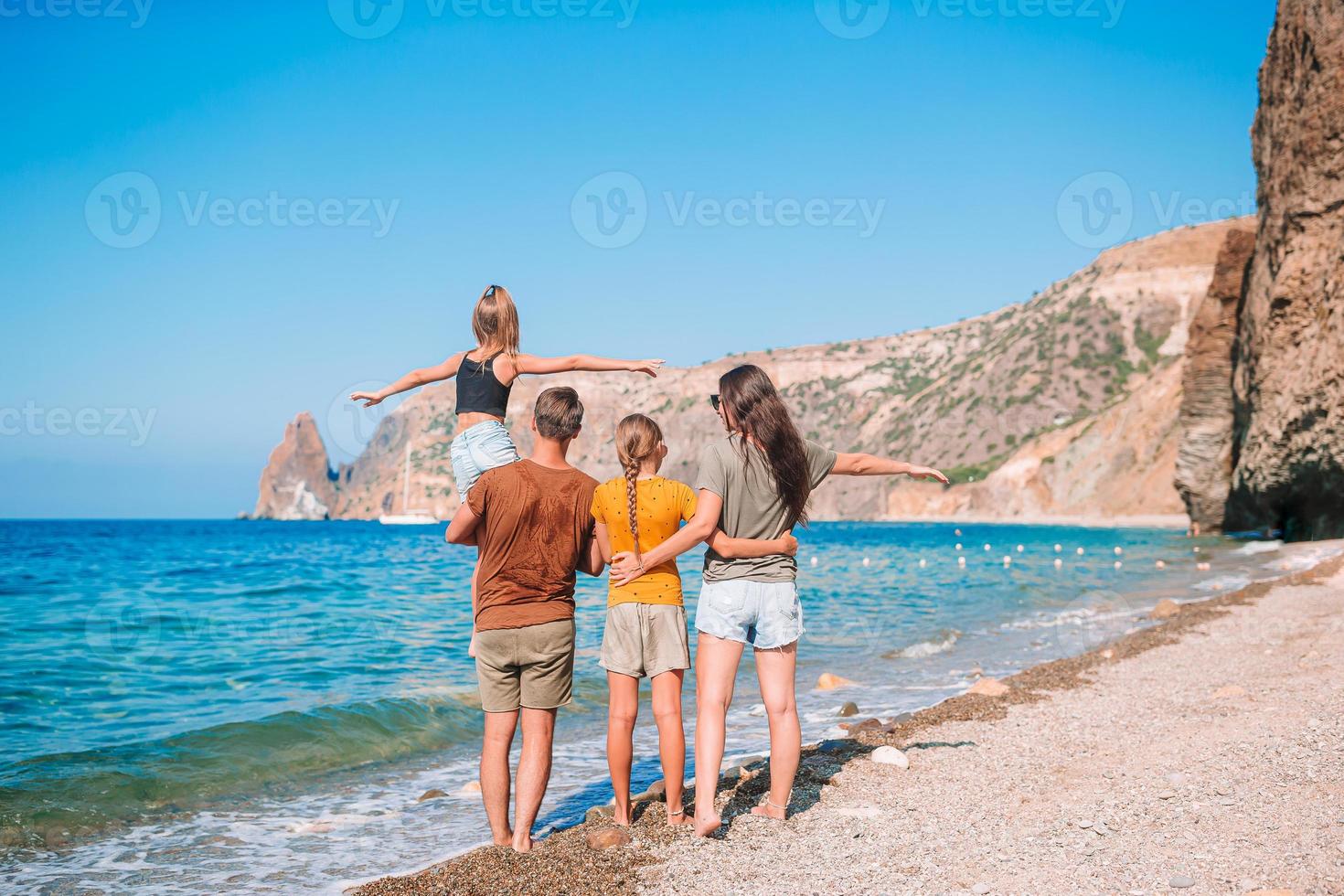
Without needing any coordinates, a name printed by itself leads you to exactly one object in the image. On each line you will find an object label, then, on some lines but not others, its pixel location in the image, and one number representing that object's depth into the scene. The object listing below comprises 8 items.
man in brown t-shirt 4.66
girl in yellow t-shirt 4.77
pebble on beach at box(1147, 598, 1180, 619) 14.63
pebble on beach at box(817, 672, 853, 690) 10.65
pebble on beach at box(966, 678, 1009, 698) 8.32
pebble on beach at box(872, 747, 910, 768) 6.14
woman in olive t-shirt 4.69
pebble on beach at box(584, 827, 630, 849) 4.73
